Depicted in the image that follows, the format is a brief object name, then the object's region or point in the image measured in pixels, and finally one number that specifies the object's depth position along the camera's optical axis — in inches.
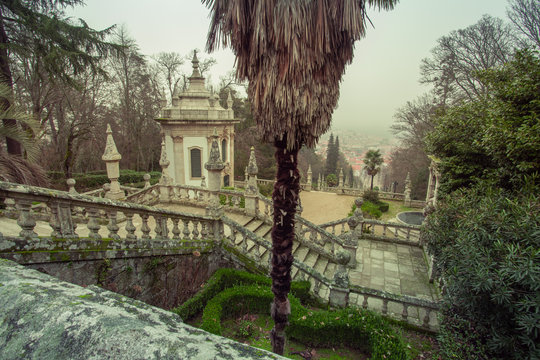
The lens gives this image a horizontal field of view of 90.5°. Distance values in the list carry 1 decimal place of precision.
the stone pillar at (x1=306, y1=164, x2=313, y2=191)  1158.1
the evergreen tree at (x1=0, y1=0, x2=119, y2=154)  382.3
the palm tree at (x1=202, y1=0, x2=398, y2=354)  160.2
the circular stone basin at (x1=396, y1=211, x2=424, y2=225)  793.6
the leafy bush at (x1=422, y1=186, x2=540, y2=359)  134.3
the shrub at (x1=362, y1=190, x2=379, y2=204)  976.3
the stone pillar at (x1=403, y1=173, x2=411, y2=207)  977.5
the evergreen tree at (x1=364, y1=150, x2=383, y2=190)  1268.5
